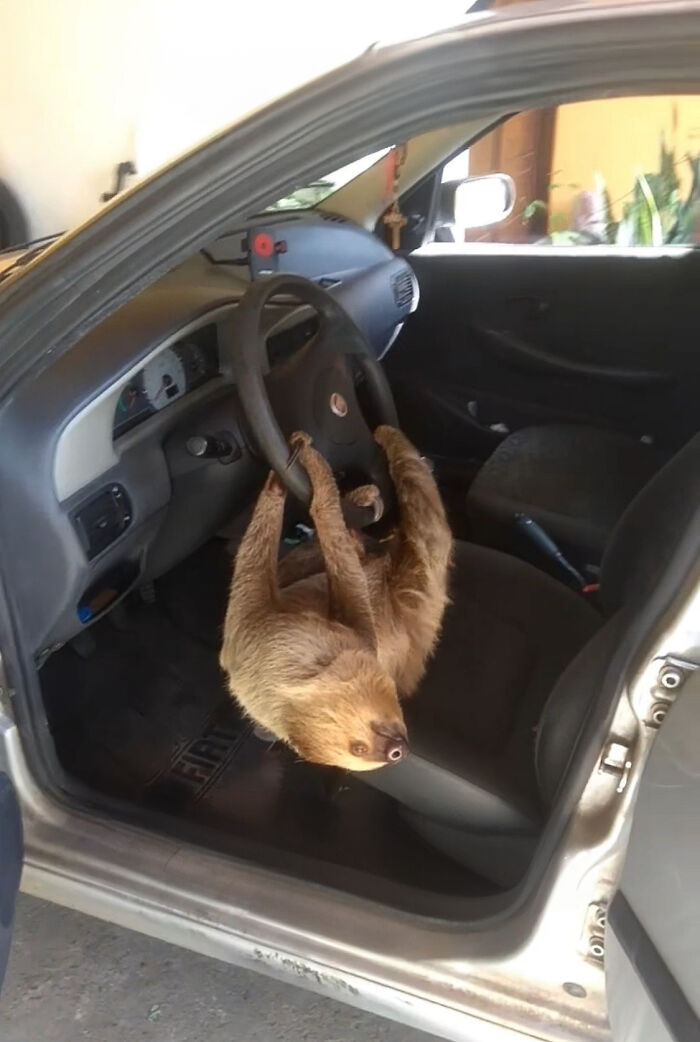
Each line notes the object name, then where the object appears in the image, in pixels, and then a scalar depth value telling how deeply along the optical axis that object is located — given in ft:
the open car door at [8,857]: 4.01
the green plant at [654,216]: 9.10
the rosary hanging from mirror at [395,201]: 8.04
